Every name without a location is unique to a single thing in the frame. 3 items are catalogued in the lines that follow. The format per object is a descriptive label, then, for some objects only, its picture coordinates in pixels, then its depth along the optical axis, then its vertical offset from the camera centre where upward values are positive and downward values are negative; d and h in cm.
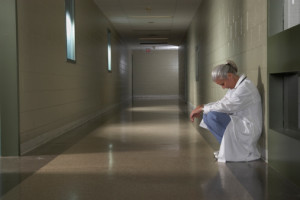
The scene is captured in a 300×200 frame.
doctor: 427 -39
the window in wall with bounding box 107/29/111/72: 1414 +124
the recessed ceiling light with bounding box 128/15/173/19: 1312 +224
